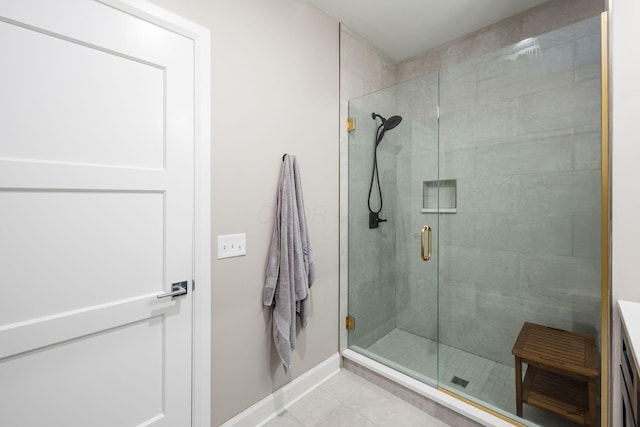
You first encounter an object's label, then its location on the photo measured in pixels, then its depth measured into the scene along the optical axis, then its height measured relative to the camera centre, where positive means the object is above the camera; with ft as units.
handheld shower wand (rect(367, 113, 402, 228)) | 6.72 +1.17
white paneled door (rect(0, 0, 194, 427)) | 2.98 -0.05
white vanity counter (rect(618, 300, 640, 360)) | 2.57 -1.23
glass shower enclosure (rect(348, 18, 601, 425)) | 4.78 -0.04
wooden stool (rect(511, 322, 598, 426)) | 4.15 -2.66
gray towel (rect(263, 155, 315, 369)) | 4.98 -1.05
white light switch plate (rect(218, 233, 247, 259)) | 4.50 -0.57
